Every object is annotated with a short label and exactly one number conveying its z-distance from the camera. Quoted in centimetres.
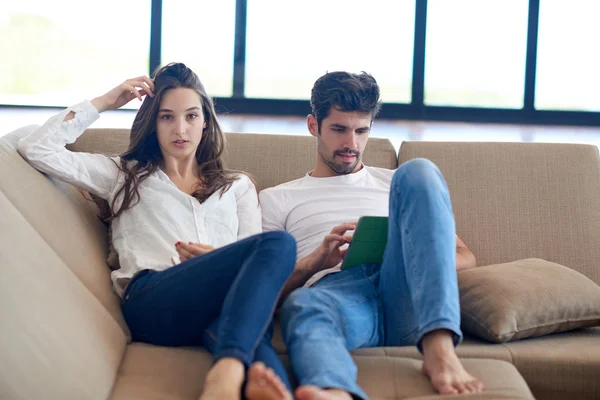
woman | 286
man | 288
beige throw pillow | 313
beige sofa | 280
